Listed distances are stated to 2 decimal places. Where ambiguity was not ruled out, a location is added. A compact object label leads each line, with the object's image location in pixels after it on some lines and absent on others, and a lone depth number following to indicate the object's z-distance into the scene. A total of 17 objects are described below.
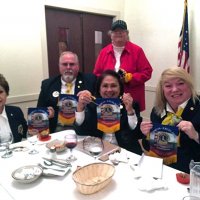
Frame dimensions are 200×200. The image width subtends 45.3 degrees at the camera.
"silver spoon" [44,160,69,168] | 1.35
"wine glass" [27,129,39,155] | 1.75
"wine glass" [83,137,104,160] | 1.47
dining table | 1.10
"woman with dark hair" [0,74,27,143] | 1.98
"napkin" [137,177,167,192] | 1.14
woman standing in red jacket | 2.74
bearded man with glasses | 2.36
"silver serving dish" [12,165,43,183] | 1.20
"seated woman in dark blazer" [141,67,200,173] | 1.61
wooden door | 3.64
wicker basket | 1.11
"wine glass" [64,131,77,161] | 1.49
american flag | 3.46
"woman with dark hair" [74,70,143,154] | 1.87
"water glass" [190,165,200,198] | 1.00
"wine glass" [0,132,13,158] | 1.56
